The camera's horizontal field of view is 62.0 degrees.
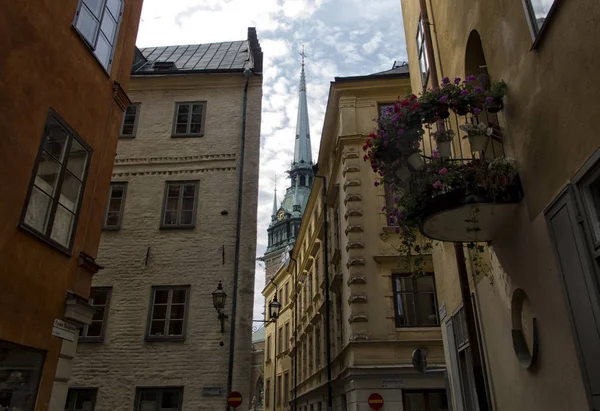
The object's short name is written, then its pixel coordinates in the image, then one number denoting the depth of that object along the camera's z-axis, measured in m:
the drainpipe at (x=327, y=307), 20.23
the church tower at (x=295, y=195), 88.56
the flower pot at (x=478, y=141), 5.38
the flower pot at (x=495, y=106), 5.64
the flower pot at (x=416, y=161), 5.65
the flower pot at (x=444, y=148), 5.56
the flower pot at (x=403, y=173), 5.84
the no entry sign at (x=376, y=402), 14.40
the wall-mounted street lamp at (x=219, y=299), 13.23
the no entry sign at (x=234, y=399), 12.60
